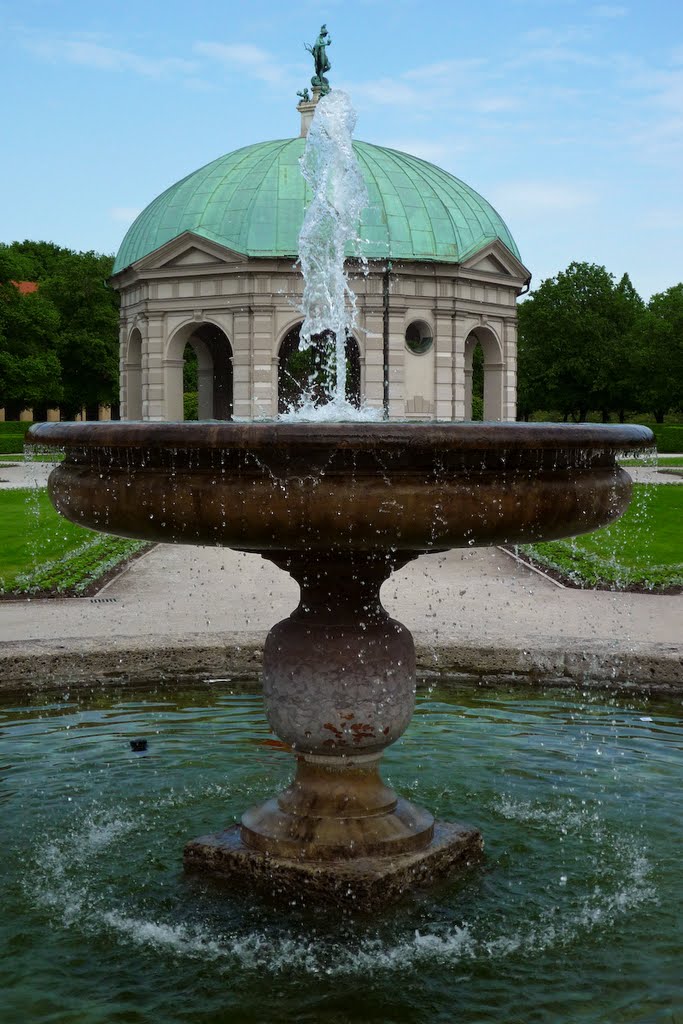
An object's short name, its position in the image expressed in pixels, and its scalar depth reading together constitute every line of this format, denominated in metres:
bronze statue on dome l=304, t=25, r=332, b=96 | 36.33
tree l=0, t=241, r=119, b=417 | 54.28
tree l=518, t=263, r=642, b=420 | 61.31
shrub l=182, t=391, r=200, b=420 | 54.22
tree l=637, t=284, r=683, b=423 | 58.12
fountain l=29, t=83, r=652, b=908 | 3.91
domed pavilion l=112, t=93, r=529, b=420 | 35.09
